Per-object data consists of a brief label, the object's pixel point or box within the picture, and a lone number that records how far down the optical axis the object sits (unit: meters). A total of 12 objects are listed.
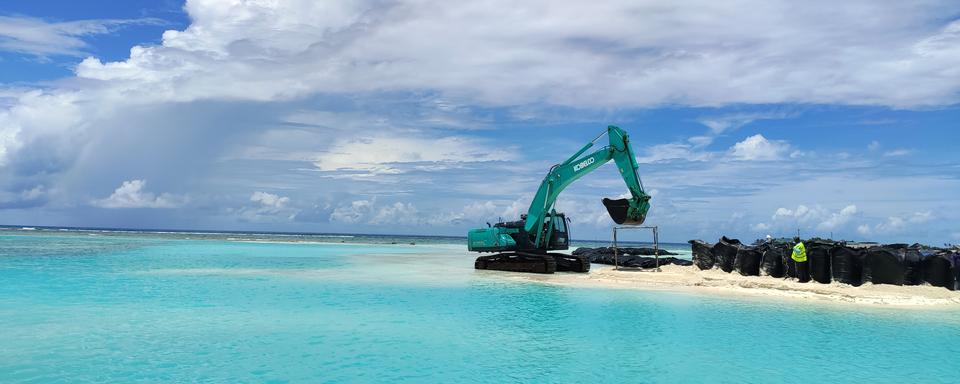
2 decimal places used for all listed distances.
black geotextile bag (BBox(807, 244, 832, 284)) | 21.38
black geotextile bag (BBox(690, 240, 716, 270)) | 26.95
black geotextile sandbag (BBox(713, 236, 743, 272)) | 25.73
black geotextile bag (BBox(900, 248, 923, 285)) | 20.81
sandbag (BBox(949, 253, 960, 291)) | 20.36
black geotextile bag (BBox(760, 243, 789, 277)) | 23.34
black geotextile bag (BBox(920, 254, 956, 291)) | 20.47
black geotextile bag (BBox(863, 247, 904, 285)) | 20.44
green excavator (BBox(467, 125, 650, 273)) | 27.70
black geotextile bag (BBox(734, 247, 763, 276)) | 24.22
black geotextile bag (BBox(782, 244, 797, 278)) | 22.72
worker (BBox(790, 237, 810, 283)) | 21.59
